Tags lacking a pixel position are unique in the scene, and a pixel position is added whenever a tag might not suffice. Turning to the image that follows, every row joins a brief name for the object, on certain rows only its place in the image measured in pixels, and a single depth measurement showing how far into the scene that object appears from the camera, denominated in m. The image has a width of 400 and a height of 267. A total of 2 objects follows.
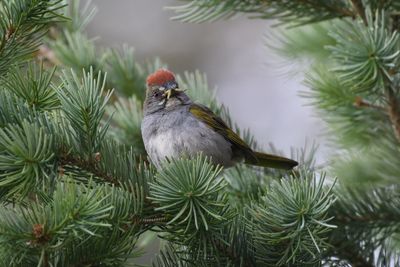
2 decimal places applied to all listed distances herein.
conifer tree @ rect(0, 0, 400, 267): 4.04
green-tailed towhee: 6.69
